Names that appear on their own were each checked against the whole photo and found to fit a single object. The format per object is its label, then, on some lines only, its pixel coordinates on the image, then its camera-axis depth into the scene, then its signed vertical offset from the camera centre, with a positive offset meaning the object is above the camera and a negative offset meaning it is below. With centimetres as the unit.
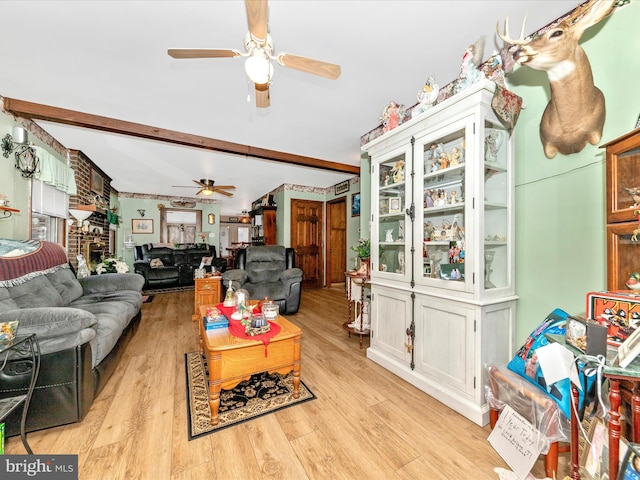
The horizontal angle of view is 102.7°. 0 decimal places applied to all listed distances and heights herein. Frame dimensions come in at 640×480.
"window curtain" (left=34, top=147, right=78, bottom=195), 316 +89
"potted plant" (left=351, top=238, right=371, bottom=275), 293 -18
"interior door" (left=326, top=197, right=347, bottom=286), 657 -4
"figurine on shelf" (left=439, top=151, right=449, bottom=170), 197 +62
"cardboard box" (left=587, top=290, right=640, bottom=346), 108 -31
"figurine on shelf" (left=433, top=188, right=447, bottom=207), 200 +32
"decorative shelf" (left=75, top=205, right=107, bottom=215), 386 +47
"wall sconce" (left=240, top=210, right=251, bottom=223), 946 +81
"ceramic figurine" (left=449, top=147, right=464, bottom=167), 188 +62
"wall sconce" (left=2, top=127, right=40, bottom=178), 266 +95
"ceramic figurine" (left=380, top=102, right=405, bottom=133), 238 +117
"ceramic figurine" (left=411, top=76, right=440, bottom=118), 199 +114
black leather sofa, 557 -59
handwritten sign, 121 -102
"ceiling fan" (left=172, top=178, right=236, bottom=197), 552 +114
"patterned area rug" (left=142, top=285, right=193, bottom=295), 542 -114
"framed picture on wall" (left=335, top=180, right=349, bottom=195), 593 +124
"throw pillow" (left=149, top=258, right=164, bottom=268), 576 -55
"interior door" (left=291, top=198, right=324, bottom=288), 626 +4
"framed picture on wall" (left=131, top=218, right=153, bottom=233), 751 +40
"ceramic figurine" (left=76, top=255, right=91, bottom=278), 328 -40
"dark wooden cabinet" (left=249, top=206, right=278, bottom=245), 659 +37
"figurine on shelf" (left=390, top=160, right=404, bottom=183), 237 +65
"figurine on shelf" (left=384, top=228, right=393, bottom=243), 250 +4
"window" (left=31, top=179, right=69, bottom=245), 322 +35
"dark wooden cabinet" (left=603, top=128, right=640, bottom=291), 125 +16
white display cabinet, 171 -9
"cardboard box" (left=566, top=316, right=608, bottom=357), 95 -38
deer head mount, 147 +103
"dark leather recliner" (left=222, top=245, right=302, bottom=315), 380 -57
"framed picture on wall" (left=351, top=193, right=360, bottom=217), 552 +77
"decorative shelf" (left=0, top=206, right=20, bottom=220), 245 +26
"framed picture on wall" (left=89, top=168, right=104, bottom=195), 492 +113
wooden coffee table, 162 -81
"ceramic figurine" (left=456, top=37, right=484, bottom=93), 170 +121
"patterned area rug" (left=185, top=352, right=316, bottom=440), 163 -117
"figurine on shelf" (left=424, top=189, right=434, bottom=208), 209 +34
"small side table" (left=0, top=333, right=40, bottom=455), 118 -65
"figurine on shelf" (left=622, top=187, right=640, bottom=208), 119 +23
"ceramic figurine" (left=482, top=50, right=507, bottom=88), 179 +125
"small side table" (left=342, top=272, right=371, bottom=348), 283 -69
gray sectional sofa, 146 -65
